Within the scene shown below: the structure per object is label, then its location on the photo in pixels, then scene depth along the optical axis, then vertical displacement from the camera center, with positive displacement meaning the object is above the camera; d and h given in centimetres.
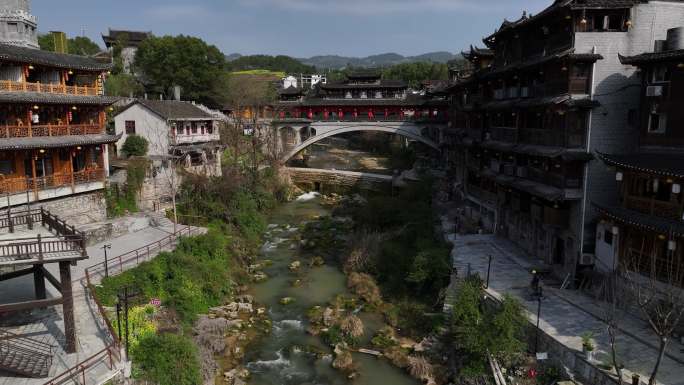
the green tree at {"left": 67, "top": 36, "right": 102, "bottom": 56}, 7262 +1339
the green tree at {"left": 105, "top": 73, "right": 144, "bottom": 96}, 6036 +587
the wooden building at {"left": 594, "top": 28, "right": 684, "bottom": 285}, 1884 -224
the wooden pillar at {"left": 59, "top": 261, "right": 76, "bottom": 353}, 1572 -594
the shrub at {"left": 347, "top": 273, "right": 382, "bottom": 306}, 2788 -970
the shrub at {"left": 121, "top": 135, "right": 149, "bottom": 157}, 4331 -157
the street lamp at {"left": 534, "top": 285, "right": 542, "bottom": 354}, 1873 -832
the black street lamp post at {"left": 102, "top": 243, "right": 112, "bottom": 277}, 2373 -705
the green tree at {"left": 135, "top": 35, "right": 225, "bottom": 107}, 7150 +962
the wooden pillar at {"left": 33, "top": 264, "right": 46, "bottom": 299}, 1848 -594
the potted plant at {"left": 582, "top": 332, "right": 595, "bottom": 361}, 1627 -748
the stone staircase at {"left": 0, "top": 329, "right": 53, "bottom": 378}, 1505 -756
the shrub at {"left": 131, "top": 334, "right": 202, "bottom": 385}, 1762 -881
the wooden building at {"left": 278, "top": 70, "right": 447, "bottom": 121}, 6606 +369
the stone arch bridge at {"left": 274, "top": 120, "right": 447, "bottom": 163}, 6241 -19
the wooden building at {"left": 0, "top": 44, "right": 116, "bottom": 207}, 2775 +17
